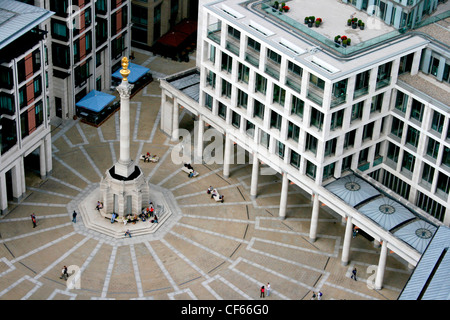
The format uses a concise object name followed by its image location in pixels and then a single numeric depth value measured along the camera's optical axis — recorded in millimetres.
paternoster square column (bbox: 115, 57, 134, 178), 115938
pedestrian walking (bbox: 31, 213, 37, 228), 122100
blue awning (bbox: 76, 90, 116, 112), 143375
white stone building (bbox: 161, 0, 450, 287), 113062
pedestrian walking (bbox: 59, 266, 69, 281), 114062
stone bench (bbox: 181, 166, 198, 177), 134500
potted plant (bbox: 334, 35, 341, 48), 115812
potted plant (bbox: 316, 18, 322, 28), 120312
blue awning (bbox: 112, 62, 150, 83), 151375
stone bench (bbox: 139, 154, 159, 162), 137000
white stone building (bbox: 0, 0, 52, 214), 116125
